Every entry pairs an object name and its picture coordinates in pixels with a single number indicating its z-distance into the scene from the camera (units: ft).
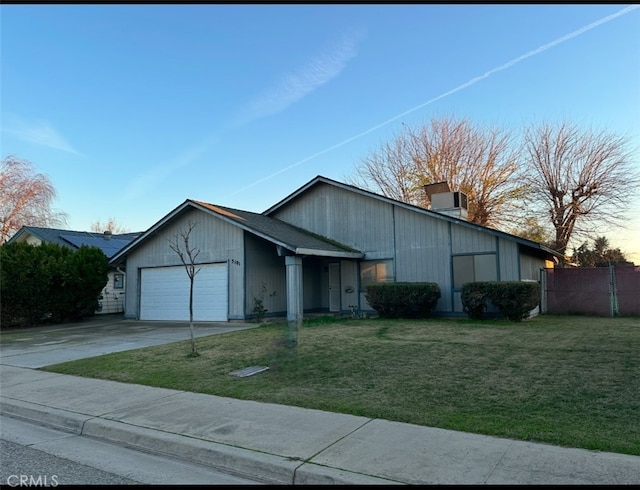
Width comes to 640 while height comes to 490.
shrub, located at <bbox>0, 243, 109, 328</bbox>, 56.95
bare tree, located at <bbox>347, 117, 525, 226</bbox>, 98.48
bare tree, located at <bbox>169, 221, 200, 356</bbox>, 56.94
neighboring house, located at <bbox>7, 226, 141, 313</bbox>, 81.15
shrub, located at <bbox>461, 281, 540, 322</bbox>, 43.47
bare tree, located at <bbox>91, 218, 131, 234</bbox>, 182.91
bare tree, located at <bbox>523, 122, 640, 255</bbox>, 87.10
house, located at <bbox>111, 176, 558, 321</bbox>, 50.14
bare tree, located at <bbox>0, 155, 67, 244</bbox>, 98.84
